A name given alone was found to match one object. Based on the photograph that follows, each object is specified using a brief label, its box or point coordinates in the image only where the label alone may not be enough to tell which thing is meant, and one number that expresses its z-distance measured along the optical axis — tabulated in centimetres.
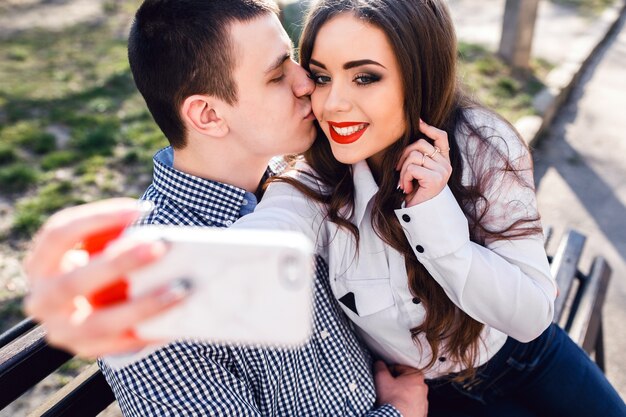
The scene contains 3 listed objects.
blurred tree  596
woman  150
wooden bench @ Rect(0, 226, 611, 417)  140
